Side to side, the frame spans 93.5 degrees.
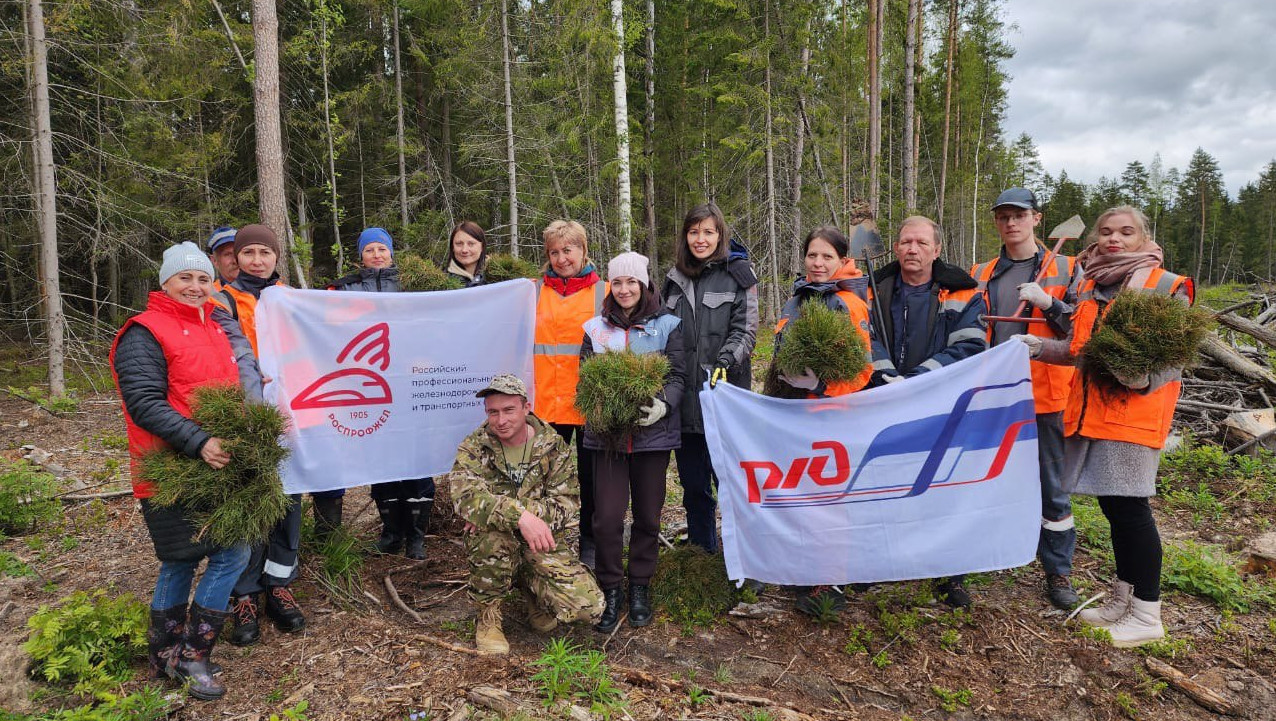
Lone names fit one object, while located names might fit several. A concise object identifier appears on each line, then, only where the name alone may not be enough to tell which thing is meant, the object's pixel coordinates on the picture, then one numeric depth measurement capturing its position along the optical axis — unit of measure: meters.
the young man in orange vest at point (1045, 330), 3.96
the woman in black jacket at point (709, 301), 4.02
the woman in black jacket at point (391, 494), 4.79
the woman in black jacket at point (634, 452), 3.84
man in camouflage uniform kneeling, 3.69
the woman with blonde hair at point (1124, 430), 3.50
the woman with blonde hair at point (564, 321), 4.33
